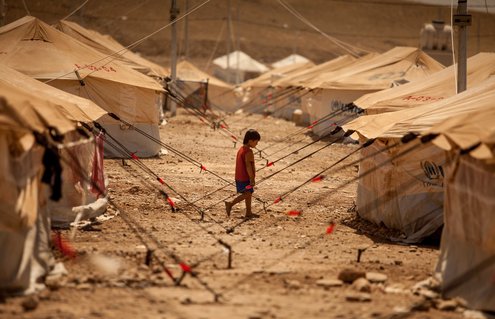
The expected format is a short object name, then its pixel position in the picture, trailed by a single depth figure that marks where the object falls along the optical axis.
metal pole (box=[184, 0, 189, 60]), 86.43
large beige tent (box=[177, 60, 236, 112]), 75.94
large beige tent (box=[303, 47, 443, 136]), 46.94
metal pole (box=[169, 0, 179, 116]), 56.24
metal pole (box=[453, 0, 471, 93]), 26.56
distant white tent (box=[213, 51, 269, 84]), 103.36
